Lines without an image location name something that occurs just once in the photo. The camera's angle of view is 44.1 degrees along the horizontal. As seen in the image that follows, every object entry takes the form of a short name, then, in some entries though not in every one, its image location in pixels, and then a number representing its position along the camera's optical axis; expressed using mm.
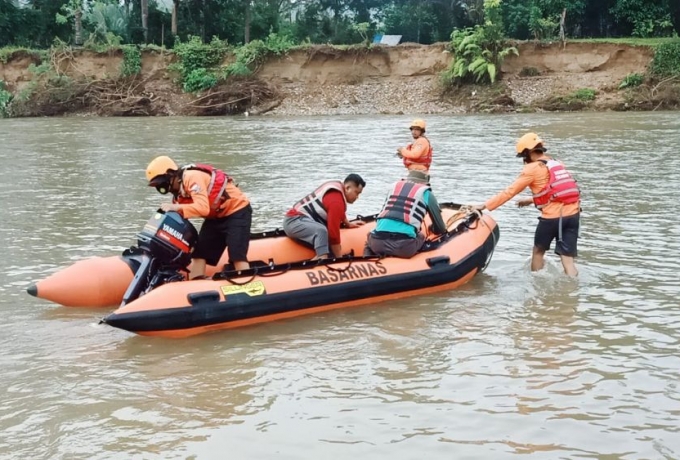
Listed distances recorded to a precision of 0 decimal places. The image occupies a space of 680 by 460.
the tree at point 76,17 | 31625
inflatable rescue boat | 5848
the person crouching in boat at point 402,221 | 6895
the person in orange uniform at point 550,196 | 6988
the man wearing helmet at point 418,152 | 10195
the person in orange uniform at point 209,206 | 6105
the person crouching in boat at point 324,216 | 6887
